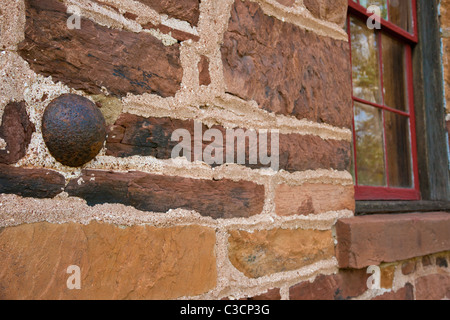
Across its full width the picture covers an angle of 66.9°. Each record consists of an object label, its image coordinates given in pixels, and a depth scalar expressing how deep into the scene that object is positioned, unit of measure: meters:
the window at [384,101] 1.63
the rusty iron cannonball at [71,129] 0.69
